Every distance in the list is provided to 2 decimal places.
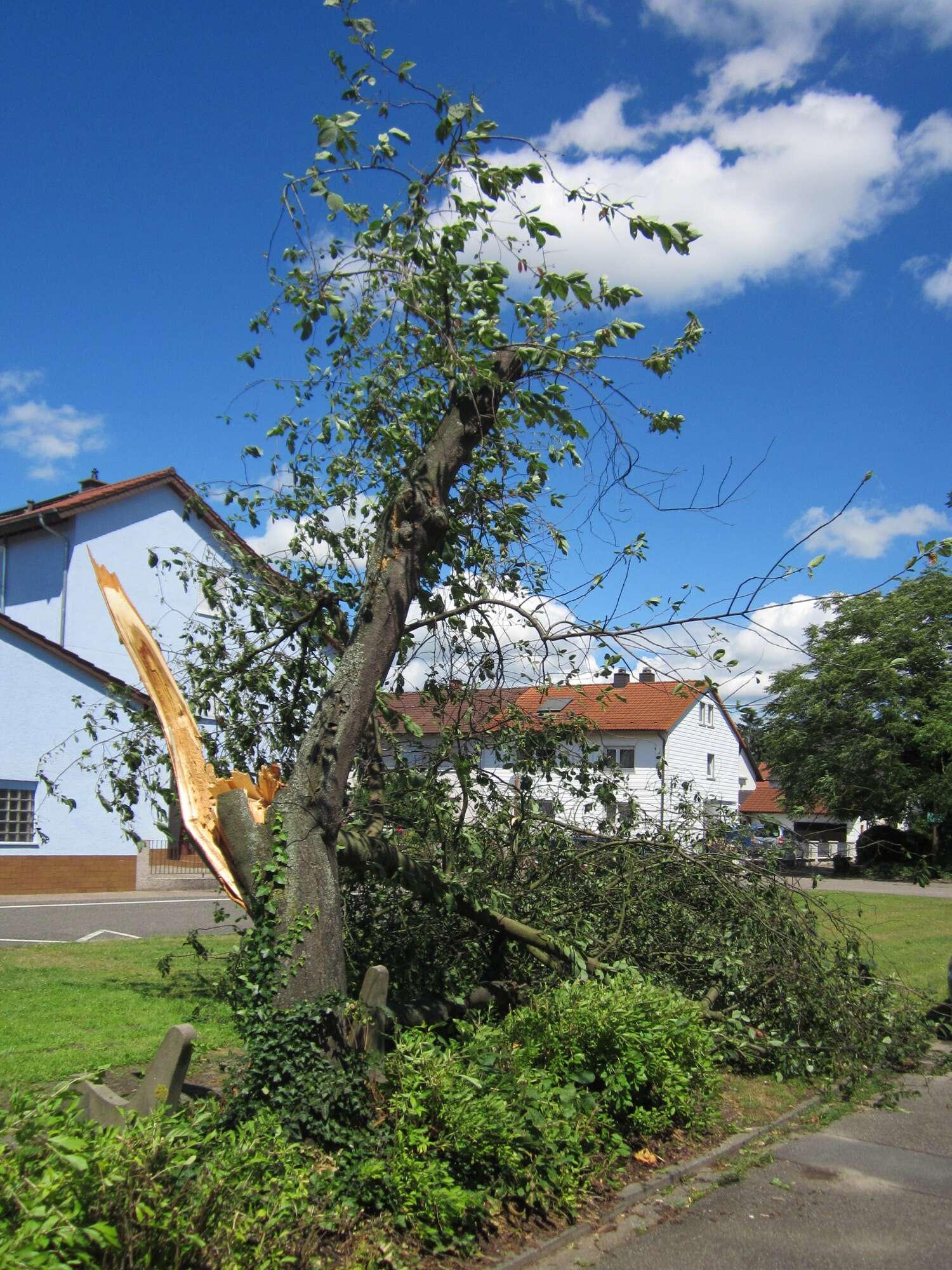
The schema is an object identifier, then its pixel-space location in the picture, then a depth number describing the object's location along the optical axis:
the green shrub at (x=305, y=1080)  4.65
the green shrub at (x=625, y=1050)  5.71
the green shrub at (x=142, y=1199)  2.88
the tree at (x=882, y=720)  37.47
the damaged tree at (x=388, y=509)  5.49
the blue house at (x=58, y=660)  23.16
